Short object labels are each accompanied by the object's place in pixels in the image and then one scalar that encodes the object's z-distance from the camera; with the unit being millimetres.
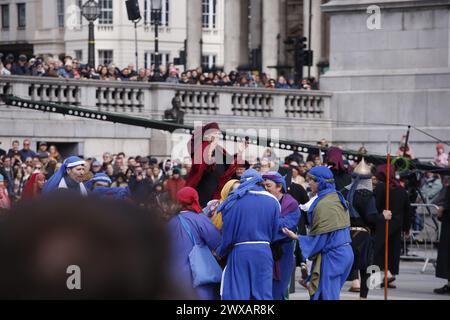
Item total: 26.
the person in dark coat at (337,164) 16578
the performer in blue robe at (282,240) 12680
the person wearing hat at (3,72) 28230
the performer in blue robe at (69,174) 12227
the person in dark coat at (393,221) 18391
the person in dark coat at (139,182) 21505
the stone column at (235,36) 70500
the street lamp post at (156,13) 37497
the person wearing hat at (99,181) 13769
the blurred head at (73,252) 2945
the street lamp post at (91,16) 35750
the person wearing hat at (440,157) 26922
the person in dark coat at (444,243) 17781
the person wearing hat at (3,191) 17125
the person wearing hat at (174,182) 20356
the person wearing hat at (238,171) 13680
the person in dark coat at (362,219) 15745
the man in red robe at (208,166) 13680
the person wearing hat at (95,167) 23809
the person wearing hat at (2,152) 25203
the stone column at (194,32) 66375
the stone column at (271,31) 70188
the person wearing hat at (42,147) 26203
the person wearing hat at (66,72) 30562
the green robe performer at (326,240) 12938
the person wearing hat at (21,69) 30406
